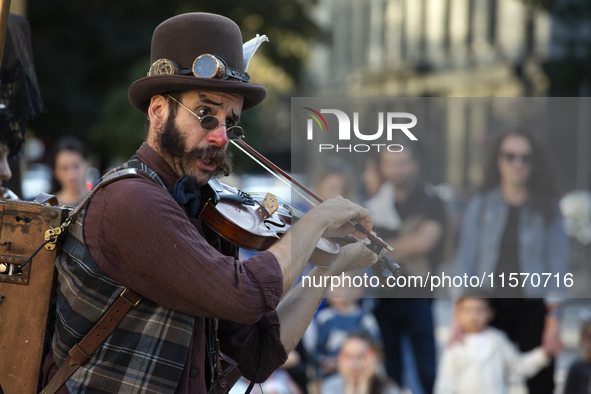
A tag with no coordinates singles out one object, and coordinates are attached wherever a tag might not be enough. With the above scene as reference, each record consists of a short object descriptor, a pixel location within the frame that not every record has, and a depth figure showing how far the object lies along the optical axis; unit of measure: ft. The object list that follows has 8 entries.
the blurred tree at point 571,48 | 81.92
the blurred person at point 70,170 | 38.16
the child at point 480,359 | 32.68
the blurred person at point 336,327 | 34.50
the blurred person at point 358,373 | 33.73
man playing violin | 12.67
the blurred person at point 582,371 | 32.76
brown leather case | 13.73
